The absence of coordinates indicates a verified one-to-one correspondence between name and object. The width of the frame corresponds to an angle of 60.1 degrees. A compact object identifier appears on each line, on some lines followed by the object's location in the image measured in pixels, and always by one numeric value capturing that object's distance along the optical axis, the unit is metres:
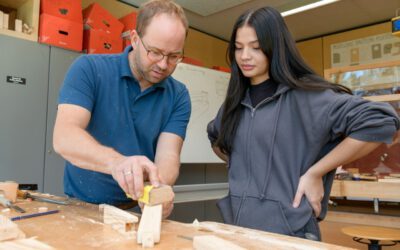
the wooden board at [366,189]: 2.03
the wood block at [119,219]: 0.90
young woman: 1.11
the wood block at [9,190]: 1.29
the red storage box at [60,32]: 2.78
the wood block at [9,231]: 0.75
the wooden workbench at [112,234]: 0.79
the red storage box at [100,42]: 3.04
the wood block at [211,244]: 0.68
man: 1.16
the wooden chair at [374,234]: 2.09
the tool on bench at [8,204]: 1.14
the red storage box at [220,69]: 4.52
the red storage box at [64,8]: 2.81
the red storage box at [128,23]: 3.35
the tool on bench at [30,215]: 1.02
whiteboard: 3.84
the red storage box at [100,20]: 3.11
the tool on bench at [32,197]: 1.32
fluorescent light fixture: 3.97
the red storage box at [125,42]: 3.34
